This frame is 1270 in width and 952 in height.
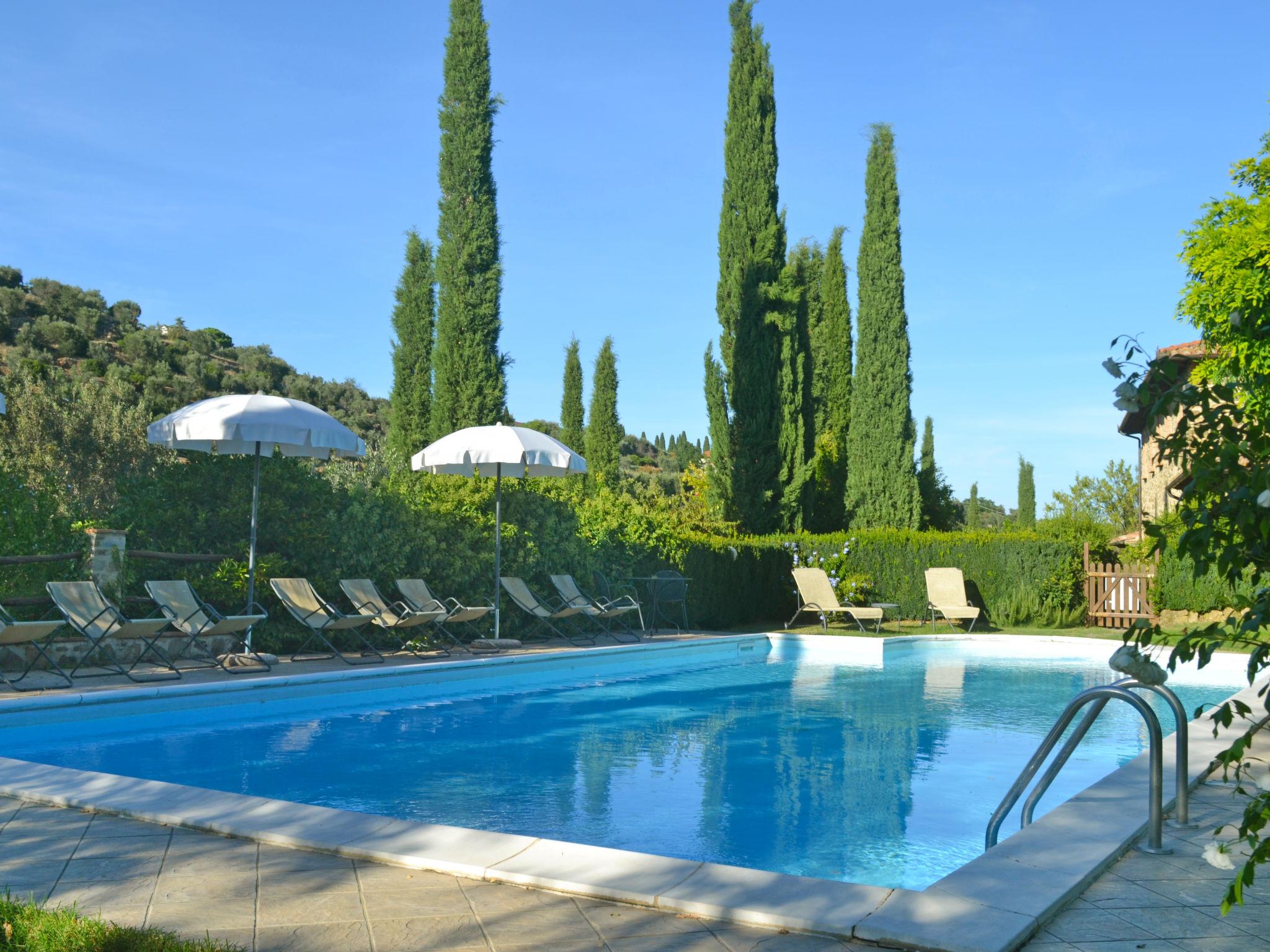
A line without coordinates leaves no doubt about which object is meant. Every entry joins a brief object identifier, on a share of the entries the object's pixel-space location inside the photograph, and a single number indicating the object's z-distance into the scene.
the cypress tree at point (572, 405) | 32.06
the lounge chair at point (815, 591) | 15.34
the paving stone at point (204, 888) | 3.01
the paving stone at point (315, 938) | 2.61
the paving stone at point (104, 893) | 2.95
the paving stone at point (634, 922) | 2.79
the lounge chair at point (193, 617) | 8.55
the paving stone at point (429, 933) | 2.66
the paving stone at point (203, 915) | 2.75
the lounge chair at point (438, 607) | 10.84
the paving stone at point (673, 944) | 2.65
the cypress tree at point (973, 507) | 51.03
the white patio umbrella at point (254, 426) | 8.88
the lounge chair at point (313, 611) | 9.60
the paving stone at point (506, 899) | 3.00
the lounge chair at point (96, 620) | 7.98
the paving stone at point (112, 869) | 3.21
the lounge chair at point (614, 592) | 13.45
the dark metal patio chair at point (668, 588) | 14.35
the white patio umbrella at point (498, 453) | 10.79
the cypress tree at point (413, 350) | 24.84
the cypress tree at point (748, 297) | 19.28
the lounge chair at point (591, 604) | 12.59
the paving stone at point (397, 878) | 3.18
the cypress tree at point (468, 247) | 15.67
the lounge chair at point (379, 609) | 10.07
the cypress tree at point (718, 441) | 19.27
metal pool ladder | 3.53
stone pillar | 8.97
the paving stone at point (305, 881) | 3.10
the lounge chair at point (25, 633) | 7.21
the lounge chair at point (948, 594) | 15.23
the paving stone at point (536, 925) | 2.72
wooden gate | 15.69
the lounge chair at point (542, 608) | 12.02
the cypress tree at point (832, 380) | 23.75
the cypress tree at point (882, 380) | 20.97
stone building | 25.61
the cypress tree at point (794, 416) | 19.30
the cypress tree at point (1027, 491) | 49.12
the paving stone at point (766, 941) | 2.66
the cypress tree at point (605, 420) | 31.33
